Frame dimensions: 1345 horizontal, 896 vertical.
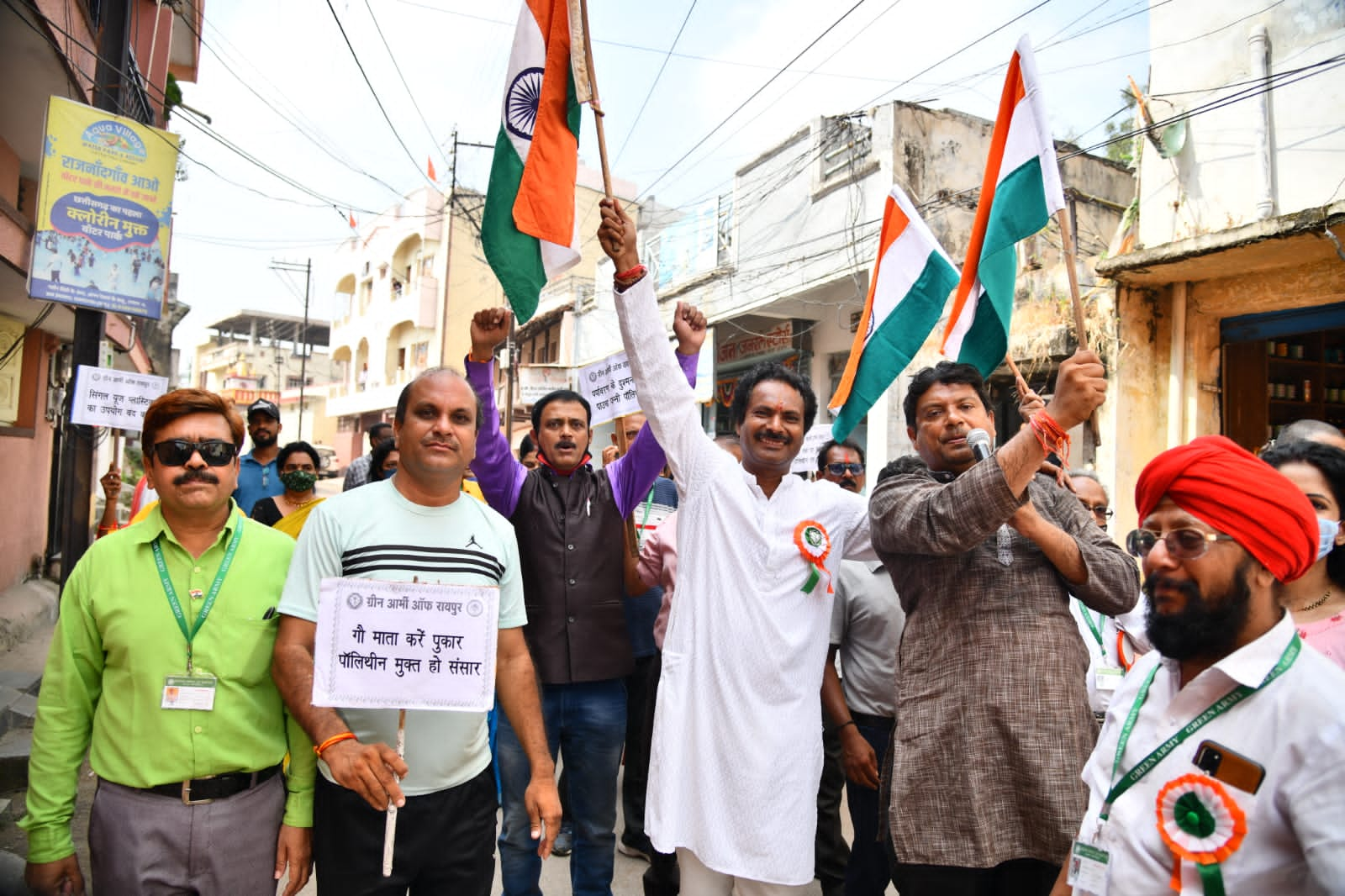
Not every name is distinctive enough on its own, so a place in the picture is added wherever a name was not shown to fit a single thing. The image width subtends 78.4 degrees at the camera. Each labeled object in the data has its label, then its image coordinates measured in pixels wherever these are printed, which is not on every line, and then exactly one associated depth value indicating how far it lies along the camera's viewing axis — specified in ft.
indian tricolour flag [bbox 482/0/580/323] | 10.37
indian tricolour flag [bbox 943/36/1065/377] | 8.93
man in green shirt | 6.76
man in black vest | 10.08
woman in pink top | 7.79
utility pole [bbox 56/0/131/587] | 19.36
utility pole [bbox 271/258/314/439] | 151.43
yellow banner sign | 18.45
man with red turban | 4.44
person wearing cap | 18.90
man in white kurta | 7.79
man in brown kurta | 6.77
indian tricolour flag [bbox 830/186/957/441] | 11.00
